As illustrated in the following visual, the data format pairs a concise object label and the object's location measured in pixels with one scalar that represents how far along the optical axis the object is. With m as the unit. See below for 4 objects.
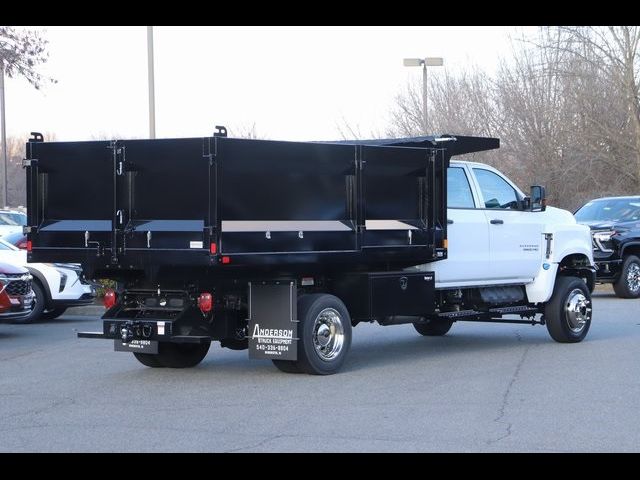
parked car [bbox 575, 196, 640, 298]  21.31
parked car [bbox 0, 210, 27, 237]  27.01
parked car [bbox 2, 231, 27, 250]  20.56
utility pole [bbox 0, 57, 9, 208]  39.41
